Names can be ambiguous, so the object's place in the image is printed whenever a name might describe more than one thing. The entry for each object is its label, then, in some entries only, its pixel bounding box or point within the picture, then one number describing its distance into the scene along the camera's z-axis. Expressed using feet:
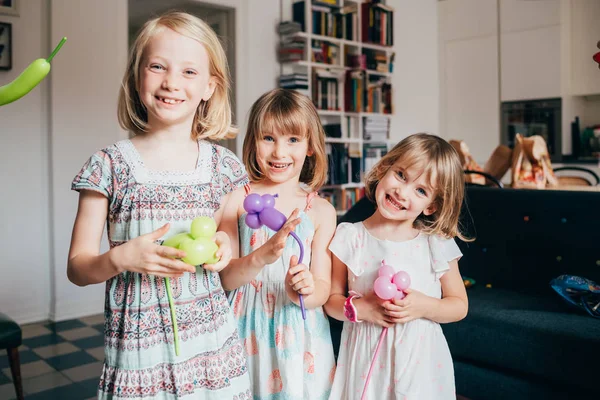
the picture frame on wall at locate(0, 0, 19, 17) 11.66
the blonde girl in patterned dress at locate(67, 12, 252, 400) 3.43
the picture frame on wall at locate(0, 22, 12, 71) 11.64
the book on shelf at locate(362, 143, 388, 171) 18.24
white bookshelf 16.19
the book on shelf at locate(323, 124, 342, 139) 17.13
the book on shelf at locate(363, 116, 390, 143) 18.27
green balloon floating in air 2.78
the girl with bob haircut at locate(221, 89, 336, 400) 4.51
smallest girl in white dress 4.63
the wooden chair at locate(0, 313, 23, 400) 7.31
